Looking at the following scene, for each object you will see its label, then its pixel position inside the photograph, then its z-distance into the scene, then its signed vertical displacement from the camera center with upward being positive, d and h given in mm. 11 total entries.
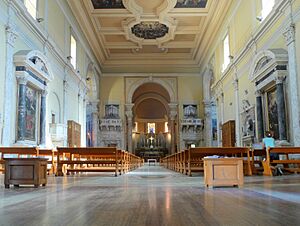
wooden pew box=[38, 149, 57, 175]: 7785 -309
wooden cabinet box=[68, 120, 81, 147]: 12635 +442
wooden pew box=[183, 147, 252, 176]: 6713 -328
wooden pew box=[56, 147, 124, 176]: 7176 -293
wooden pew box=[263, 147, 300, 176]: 6563 -555
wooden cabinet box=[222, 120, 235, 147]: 12985 +297
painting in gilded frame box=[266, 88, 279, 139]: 9042 +934
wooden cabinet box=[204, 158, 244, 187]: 3789 -480
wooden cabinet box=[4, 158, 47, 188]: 4025 -436
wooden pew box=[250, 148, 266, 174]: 7242 -435
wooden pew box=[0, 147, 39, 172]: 6644 -175
